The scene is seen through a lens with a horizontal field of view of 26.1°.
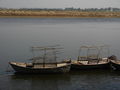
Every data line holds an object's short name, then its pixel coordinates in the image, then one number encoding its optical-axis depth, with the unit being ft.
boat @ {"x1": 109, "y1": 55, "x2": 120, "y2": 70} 93.92
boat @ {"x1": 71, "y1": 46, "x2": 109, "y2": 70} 93.40
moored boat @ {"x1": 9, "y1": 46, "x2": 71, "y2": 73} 88.48
